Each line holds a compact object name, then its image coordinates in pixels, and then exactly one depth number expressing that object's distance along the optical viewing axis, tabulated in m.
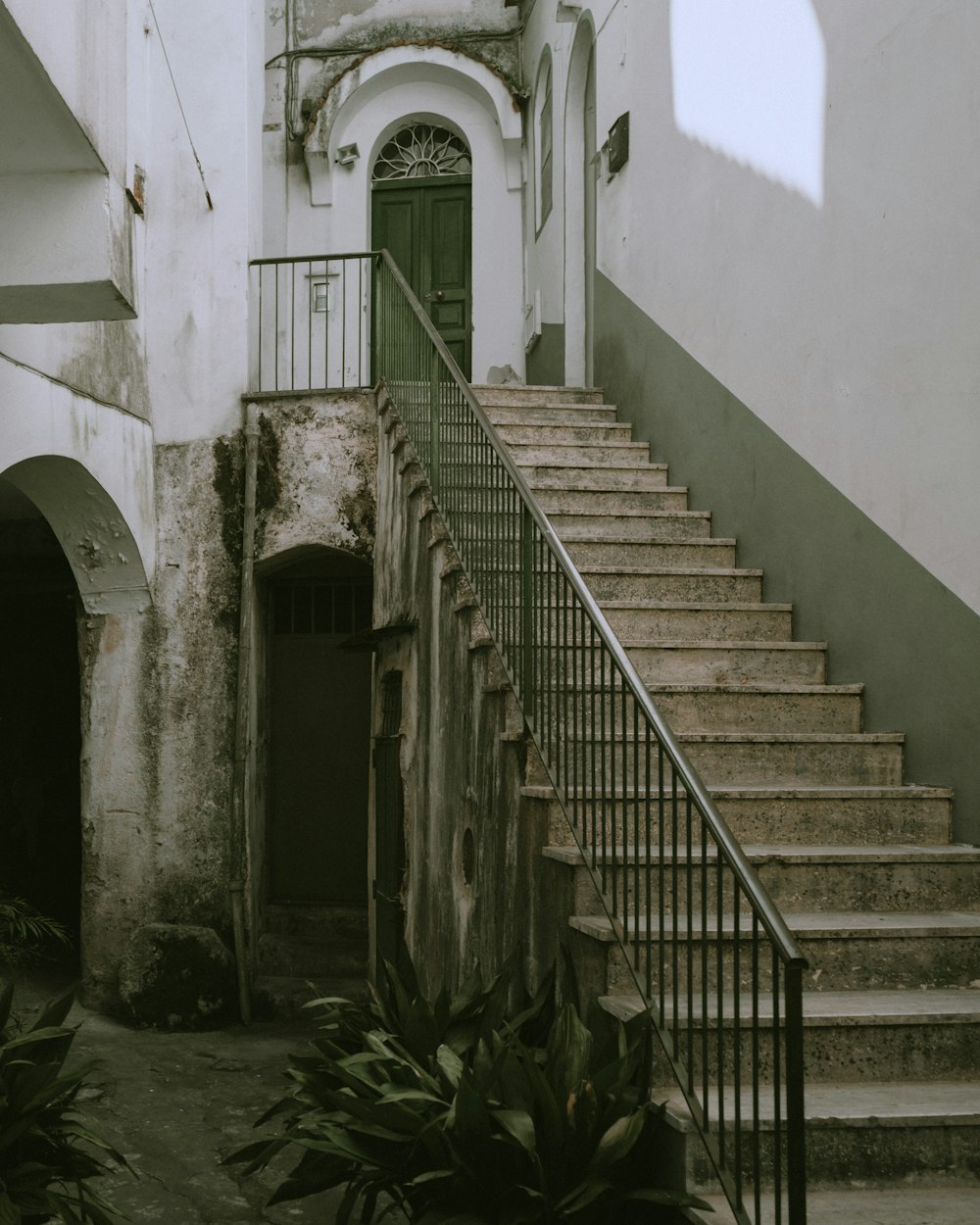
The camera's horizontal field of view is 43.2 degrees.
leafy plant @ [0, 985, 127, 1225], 4.03
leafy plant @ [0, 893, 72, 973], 7.41
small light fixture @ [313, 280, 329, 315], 11.80
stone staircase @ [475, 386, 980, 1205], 3.53
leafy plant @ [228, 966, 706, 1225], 3.44
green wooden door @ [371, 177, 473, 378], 12.45
